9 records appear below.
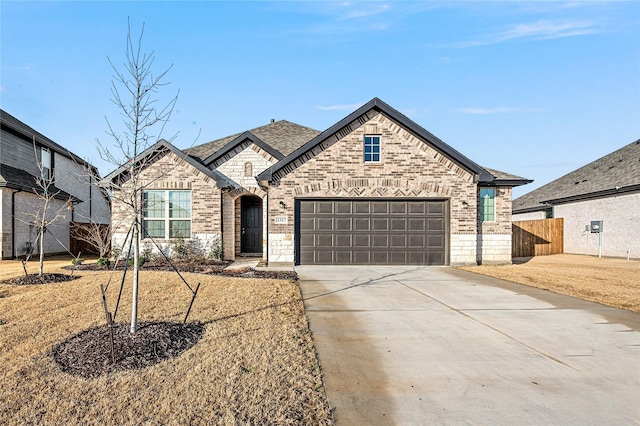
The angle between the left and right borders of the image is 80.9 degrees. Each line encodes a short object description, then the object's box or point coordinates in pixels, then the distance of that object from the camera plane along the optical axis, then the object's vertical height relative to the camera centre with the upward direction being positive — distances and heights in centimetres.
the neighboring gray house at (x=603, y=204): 1748 +49
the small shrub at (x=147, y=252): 1451 -160
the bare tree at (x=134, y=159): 516 +78
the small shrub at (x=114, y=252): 1406 -156
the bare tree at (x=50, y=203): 1748 +49
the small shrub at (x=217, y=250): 1477 -155
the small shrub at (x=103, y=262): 1264 -175
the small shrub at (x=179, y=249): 1459 -148
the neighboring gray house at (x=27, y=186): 1569 +126
